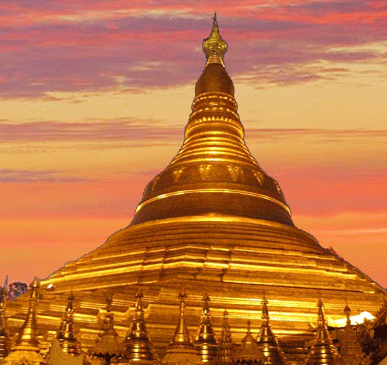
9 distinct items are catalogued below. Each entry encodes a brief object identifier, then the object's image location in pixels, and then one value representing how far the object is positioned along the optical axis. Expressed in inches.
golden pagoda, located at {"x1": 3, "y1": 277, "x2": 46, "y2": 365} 675.4
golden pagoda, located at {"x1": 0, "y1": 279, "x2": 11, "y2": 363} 722.2
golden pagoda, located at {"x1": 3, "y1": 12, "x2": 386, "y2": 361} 885.2
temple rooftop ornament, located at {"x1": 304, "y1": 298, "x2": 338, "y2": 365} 698.8
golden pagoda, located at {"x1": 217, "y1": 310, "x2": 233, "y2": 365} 692.1
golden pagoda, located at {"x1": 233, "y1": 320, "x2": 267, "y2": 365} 683.4
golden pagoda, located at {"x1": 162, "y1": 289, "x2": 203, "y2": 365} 660.7
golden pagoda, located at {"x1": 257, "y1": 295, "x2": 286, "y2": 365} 725.9
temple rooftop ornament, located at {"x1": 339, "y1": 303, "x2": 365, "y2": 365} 656.4
